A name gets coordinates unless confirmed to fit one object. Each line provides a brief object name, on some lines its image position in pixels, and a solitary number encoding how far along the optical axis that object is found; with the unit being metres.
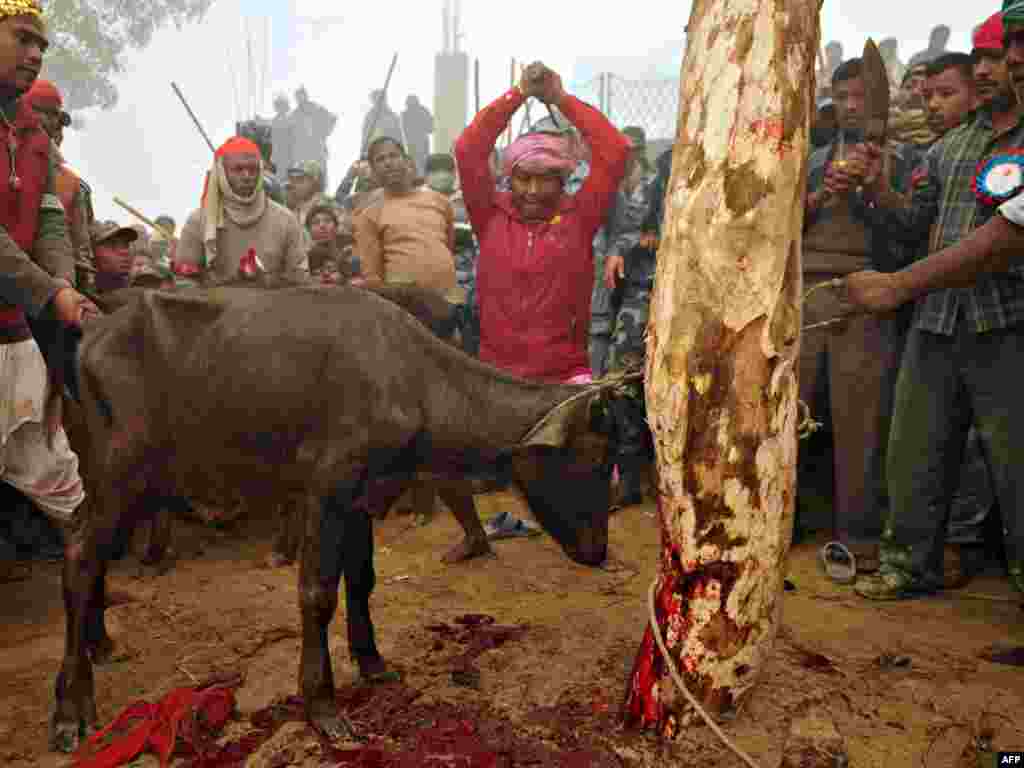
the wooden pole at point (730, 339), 2.79
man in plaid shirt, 3.99
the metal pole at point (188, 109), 13.12
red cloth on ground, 2.96
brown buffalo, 3.21
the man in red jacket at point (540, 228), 4.73
